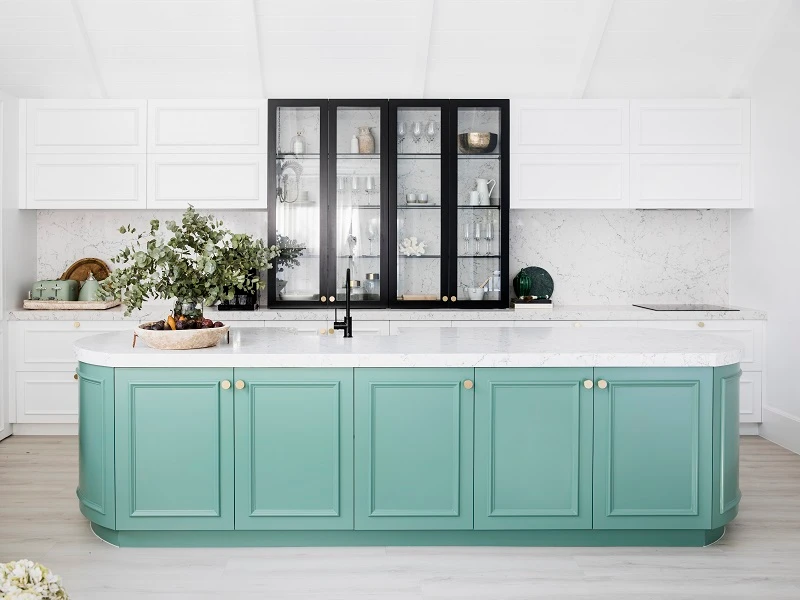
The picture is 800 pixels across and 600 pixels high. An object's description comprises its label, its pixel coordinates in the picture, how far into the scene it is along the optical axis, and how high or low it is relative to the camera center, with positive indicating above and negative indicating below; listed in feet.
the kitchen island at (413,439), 9.37 -1.91
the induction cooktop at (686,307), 16.45 -0.21
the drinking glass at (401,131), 16.15 +3.71
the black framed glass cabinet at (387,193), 16.07 +2.29
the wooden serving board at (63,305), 15.88 -0.31
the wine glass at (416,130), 16.14 +3.73
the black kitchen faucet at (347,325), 10.67 -0.47
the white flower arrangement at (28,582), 3.72 -1.57
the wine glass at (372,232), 16.17 +1.41
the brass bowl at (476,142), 16.12 +3.46
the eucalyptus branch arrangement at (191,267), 9.32 +0.34
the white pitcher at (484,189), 16.21 +2.42
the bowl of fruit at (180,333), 9.44 -0.56
